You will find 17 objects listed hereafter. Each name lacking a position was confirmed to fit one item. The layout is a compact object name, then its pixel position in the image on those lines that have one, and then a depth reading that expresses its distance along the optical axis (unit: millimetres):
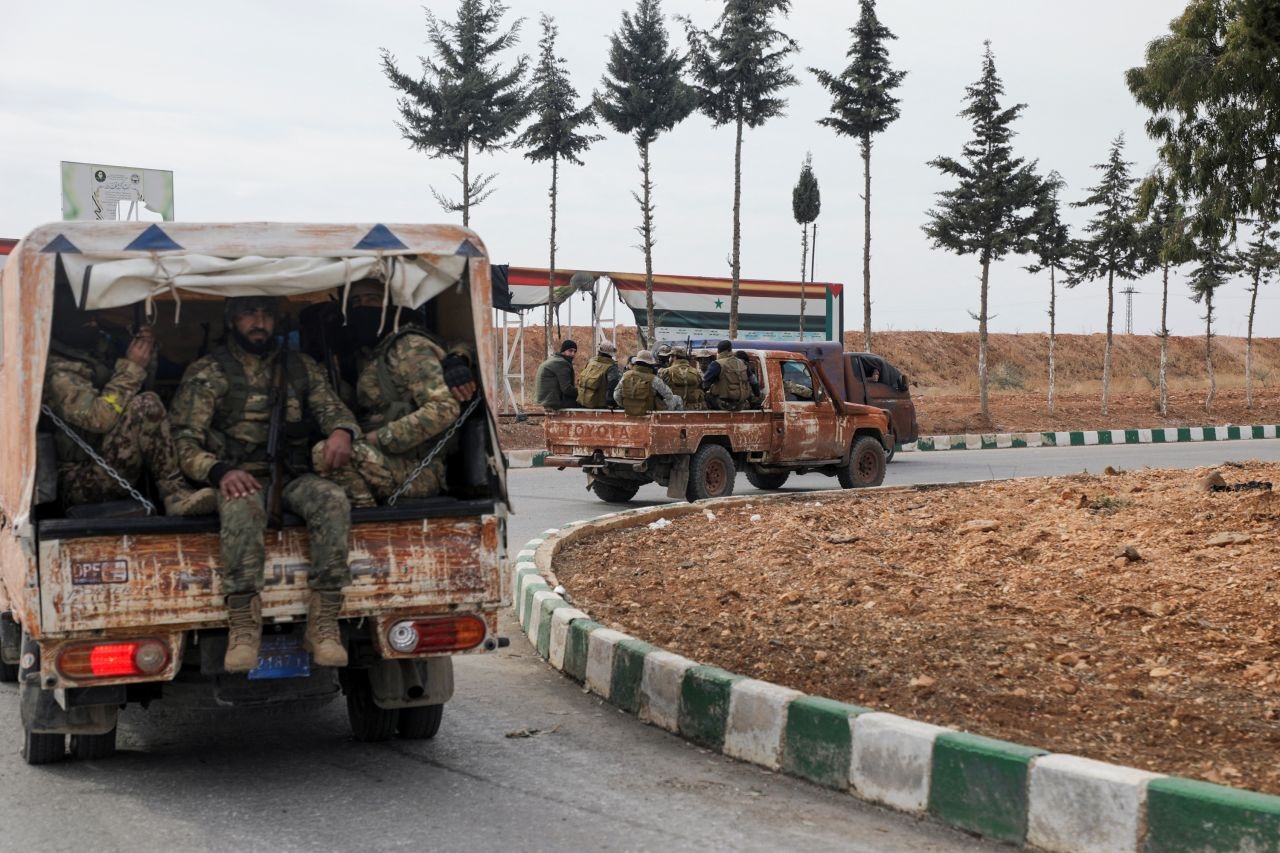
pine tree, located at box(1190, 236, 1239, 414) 37406
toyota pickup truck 15547
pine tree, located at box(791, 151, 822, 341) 44688
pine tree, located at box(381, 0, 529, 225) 27719
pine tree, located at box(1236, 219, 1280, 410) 36906
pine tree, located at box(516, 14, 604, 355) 29938
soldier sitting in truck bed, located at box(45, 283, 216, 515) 5352
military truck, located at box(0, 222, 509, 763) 5062
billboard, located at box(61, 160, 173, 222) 14070
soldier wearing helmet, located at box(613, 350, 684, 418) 15352
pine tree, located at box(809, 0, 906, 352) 33562
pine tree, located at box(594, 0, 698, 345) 30469
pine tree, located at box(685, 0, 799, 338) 31297
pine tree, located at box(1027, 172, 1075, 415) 33812
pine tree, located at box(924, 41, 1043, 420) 32719
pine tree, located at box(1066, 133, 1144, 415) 34375
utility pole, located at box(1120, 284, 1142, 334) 70944
